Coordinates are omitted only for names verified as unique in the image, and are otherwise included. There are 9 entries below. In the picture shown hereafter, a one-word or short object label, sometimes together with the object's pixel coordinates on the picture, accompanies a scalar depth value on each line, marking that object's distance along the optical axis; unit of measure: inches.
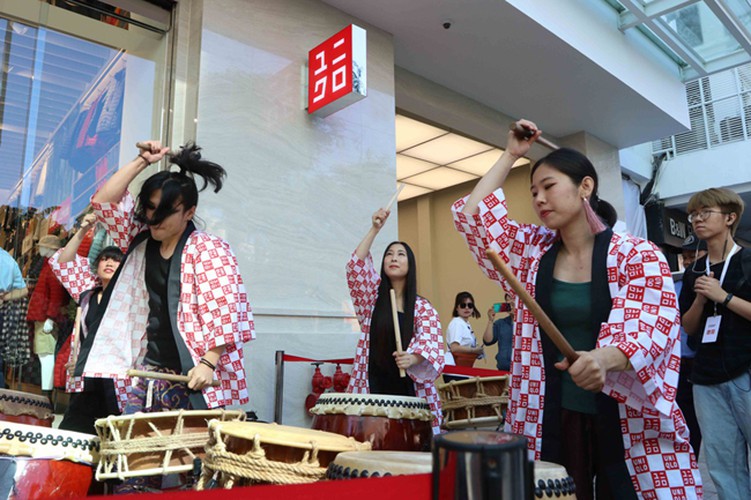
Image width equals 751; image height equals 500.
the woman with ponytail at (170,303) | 83.1
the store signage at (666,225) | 424.5
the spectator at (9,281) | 131.4
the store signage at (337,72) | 182.5
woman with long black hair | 120.4
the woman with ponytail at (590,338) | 56.6
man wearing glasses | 100.7
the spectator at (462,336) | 226.7
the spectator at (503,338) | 217.9
